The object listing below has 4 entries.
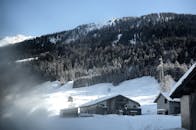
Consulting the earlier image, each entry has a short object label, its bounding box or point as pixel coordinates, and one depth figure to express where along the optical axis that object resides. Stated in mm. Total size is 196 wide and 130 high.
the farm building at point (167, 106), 67150
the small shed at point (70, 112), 66000
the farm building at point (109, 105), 77375
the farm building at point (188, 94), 15980
